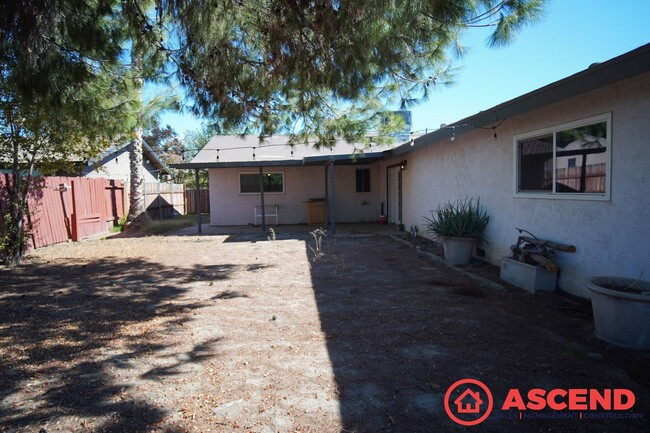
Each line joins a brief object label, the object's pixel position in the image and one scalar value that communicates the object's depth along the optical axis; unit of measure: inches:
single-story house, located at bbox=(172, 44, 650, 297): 163.0
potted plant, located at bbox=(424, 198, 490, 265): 288.6
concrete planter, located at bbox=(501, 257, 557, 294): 210.7
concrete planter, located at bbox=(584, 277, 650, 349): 135.9
